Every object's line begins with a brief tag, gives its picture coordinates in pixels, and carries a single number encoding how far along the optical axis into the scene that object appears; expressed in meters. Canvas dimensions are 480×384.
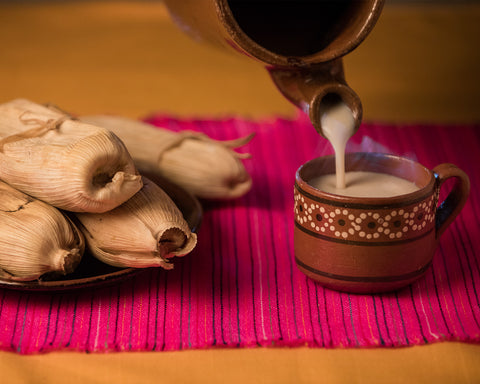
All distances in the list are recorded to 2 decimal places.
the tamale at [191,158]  0.88
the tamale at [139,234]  0.66
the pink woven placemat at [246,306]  0.64
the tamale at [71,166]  0.65
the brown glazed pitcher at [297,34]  0.73
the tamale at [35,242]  0.64
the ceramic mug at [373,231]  0.65
